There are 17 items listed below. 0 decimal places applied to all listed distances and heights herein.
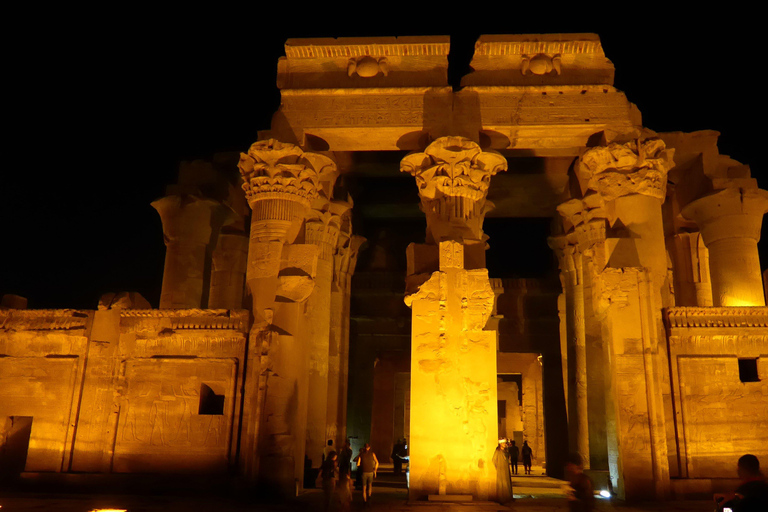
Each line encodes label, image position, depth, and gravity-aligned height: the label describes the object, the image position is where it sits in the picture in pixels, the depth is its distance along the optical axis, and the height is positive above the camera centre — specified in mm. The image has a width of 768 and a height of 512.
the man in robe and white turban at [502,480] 11039 -553
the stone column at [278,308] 11945 +2389
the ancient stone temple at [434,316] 11812 +2328
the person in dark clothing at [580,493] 6934 -460
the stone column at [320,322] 14344 +2582
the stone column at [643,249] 11742 +3623
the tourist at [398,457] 17891 -374
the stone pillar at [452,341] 11258 +1732
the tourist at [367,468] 11117 -427
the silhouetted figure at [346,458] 10480 -280
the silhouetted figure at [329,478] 9898 -536
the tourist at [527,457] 19125 -310
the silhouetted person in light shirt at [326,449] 14391 -184
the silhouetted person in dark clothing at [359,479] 11502 -647
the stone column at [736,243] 14859 +4533
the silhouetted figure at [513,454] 18589 -233
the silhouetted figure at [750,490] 4398 -249
